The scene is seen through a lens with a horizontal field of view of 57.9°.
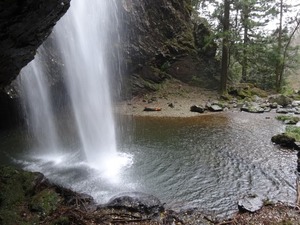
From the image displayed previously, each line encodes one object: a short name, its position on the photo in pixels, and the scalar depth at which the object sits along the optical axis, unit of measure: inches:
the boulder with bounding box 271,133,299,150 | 353.7
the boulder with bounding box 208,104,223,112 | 613.9
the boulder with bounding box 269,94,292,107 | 655.1
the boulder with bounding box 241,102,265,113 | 592.4
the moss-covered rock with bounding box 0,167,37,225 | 185.0
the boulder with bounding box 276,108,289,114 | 584.3
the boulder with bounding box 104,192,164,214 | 211.0
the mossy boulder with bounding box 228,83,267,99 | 746.6
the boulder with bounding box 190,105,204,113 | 602.2
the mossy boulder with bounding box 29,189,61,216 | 200.7
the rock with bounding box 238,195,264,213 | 211.0
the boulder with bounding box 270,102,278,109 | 634.2
